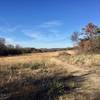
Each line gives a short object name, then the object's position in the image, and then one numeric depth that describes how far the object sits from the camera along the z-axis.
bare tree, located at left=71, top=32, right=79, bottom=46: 17.59
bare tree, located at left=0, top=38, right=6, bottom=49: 27.75
